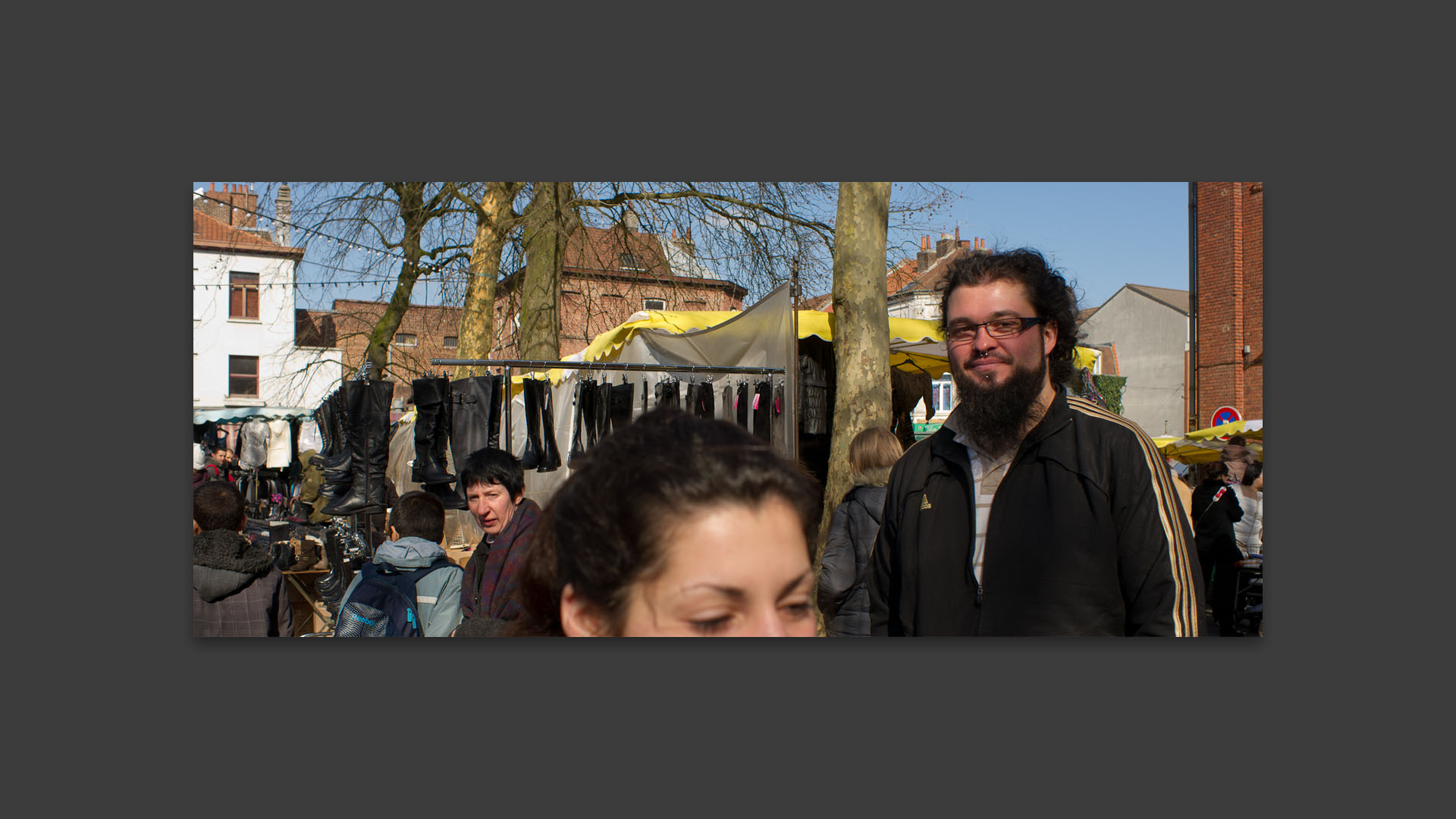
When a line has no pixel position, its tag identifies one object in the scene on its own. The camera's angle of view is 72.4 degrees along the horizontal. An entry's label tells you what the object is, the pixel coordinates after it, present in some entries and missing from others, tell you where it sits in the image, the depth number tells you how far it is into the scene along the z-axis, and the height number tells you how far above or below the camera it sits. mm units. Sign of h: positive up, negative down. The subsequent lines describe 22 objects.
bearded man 2314 -225
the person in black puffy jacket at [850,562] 3592 -553
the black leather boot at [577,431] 4832 -106
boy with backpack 3340 -604
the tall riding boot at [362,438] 4652 -134
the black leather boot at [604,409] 4848 +5
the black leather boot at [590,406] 4879 +16
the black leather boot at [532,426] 4805 -81
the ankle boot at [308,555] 5775 -885
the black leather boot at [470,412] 4602 -11
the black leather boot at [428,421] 4586 -54
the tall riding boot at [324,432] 4832 -116
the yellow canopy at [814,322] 5465 +436
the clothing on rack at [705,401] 4898 +44
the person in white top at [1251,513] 5137 -557
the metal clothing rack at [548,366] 4309 +200
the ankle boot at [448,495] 4527 -396
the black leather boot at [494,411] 4621 -7
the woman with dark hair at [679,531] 1433 -176
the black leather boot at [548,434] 4816 -118
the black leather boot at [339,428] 4707 -93
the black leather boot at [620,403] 4891 +36
